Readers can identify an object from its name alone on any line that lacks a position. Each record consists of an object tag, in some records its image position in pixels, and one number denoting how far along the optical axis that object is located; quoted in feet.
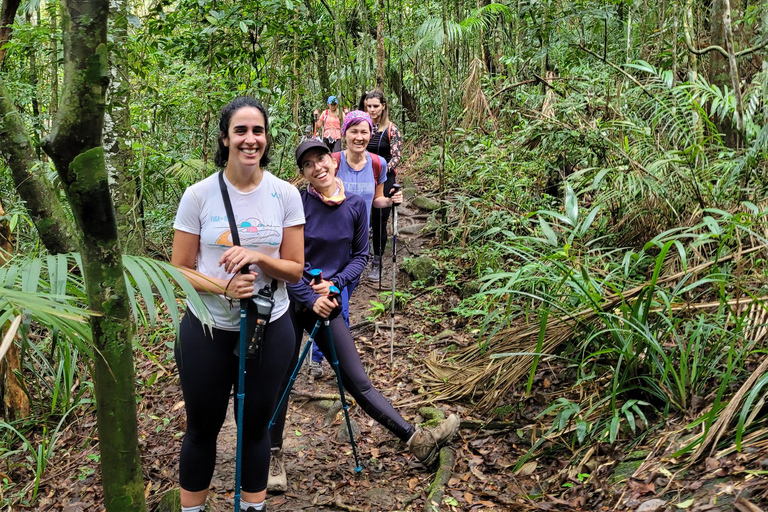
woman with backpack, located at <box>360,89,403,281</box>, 21.12
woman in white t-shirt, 8.18
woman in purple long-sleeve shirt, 11.55
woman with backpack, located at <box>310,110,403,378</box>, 16.06
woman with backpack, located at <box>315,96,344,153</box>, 25.84
